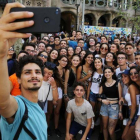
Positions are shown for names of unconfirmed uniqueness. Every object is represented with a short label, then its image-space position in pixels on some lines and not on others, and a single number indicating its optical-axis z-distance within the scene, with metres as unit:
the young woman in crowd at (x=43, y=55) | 4.69
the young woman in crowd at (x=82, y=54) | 5.24
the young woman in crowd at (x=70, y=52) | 5.61
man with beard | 0.97
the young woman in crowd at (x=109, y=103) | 3.78
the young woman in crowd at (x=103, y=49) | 5.34
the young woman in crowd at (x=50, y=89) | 3.64
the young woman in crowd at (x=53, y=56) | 5.00
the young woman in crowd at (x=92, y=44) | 6.33
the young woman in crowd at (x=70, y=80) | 4.45
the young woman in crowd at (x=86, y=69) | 4.68
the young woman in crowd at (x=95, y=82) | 4.36
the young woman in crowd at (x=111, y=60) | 4.76
